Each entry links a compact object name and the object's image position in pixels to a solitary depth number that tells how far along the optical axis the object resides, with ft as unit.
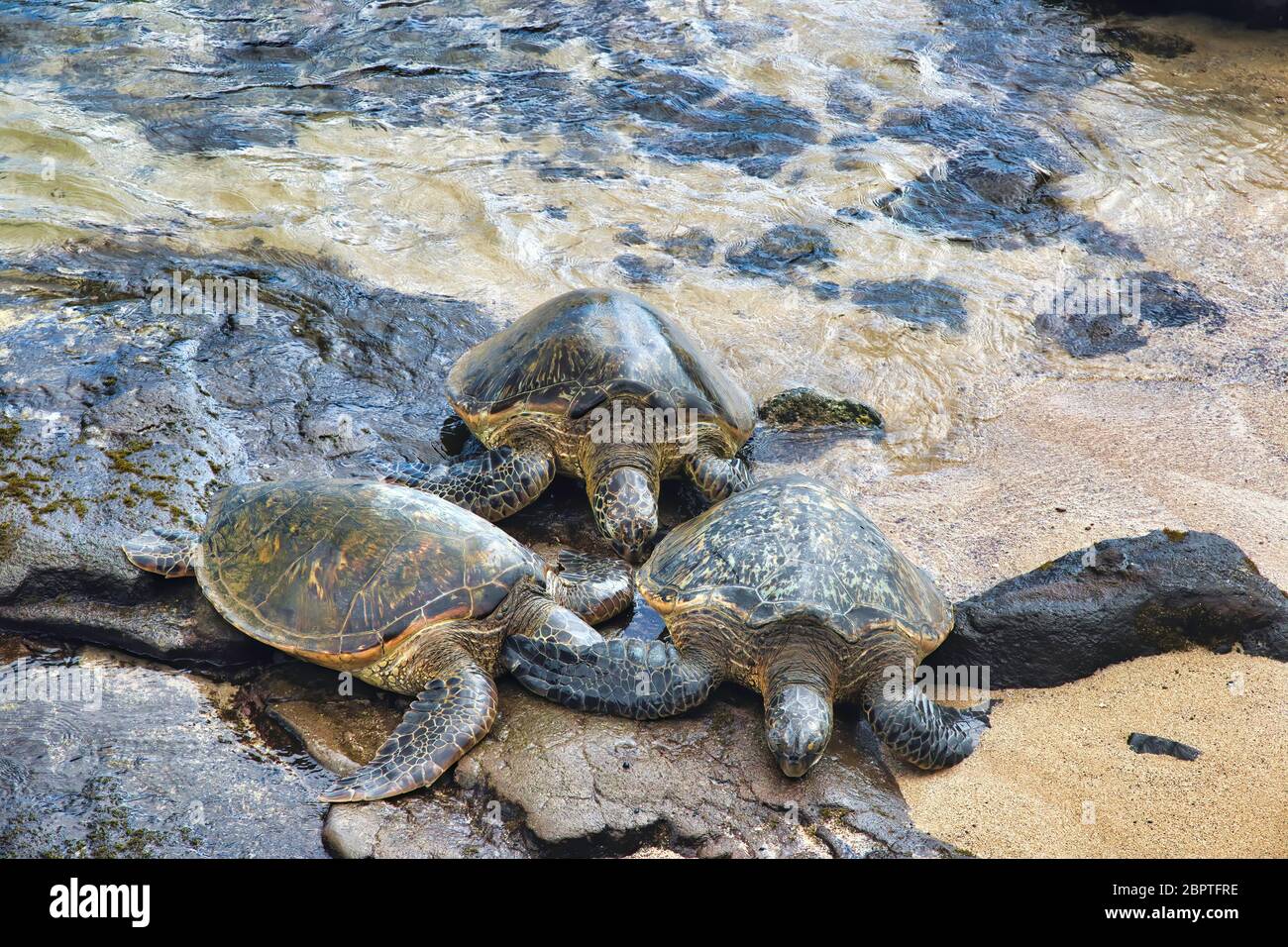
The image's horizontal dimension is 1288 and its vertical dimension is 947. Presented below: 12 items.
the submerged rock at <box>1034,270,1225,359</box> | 29.71
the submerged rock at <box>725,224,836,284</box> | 32.14
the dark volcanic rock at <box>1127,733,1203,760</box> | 16.05
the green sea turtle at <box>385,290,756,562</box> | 21.57
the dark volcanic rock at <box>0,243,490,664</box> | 17.51
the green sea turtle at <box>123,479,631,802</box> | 16.30
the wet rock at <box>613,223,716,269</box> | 32.78
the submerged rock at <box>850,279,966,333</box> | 30.30
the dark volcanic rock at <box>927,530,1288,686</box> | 17.69
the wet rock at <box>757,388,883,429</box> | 25.55
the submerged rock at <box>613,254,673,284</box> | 31.48
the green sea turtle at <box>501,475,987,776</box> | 16.25
